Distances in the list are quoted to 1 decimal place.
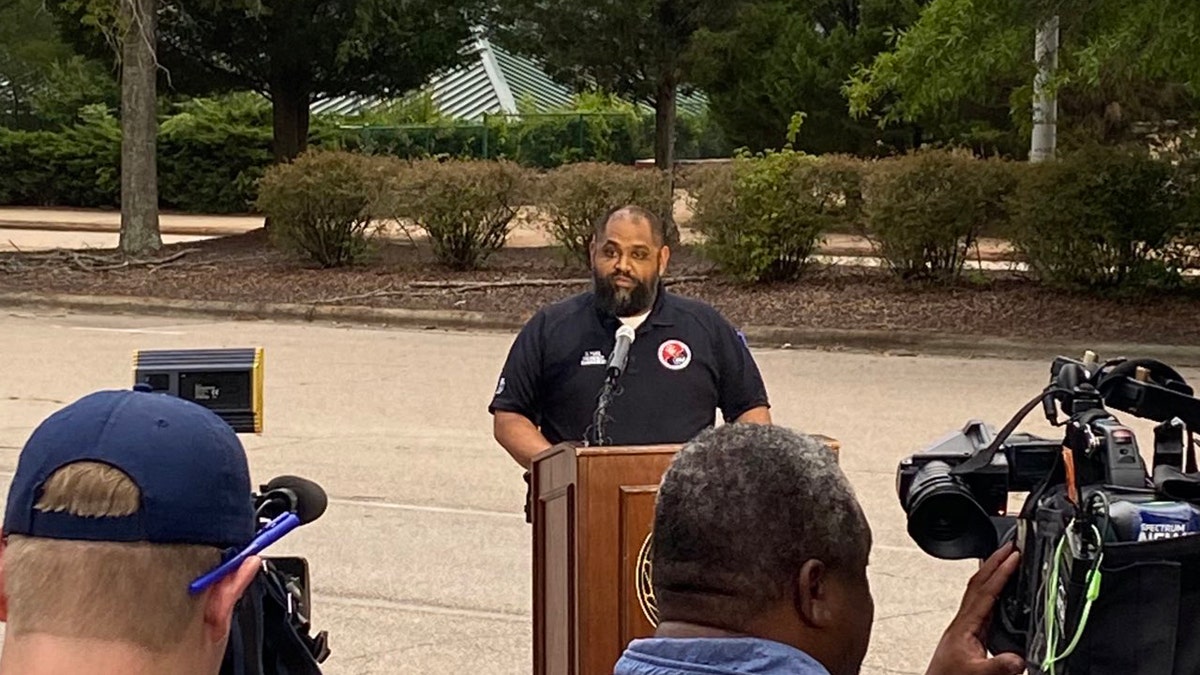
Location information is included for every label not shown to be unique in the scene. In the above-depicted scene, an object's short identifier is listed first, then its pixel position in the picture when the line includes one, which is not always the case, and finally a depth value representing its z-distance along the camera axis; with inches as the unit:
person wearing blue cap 72.7
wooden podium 150.2
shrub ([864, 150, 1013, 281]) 675.4
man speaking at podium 197.5
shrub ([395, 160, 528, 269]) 764.0
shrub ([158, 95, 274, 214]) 1424.7
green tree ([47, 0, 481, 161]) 888.9
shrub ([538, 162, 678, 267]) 738.8
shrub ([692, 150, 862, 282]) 698.8
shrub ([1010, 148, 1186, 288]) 636.1
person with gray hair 80.1
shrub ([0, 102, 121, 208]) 1483.8
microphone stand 176.1
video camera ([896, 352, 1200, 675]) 95.0
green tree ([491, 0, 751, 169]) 911.0
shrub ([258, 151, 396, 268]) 780.0
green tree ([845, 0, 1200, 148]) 542.0
